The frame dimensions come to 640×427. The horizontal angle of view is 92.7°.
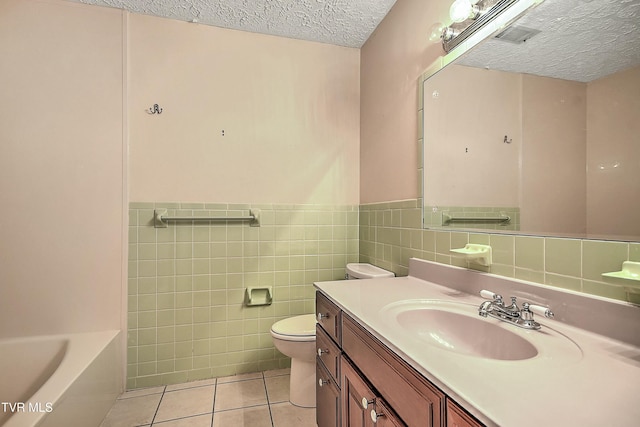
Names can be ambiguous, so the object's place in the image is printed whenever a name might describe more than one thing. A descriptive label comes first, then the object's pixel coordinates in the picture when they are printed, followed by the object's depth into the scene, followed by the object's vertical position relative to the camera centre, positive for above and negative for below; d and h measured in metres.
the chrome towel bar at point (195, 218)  1.95 -0.04
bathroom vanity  0.52 -0.33
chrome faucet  0.85 -0.30
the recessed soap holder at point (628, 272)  0.71 -0.14
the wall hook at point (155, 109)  1.96 +0.67
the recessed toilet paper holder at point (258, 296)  2.10 -0.58
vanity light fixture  1.15 +0.78
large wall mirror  0.80 +0.29
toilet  1.67 -0.75
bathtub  1.30 -0.82
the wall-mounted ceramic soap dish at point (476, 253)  1.16 -0.16
